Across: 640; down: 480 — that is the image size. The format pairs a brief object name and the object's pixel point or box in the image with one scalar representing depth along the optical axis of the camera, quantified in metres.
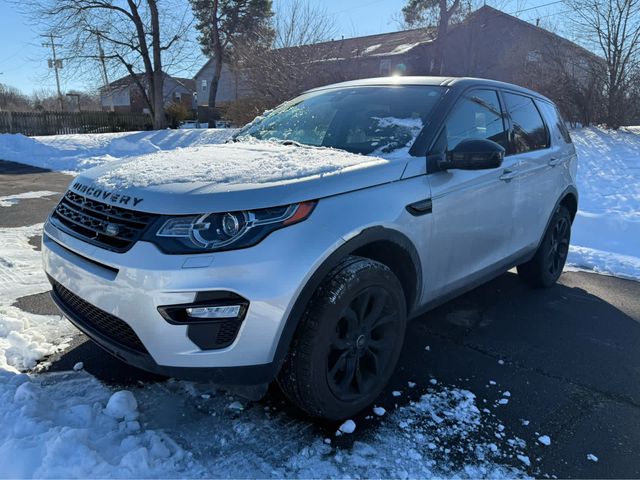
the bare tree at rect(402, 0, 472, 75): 19.00
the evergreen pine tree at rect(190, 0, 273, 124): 30.62
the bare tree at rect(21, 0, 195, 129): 22.89
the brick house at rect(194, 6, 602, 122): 17.16
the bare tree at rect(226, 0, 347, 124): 18.39
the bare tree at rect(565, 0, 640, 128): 15.94
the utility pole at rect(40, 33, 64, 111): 22.77
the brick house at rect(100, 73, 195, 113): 49.59
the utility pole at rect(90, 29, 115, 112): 23.43
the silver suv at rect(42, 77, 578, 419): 2.00
